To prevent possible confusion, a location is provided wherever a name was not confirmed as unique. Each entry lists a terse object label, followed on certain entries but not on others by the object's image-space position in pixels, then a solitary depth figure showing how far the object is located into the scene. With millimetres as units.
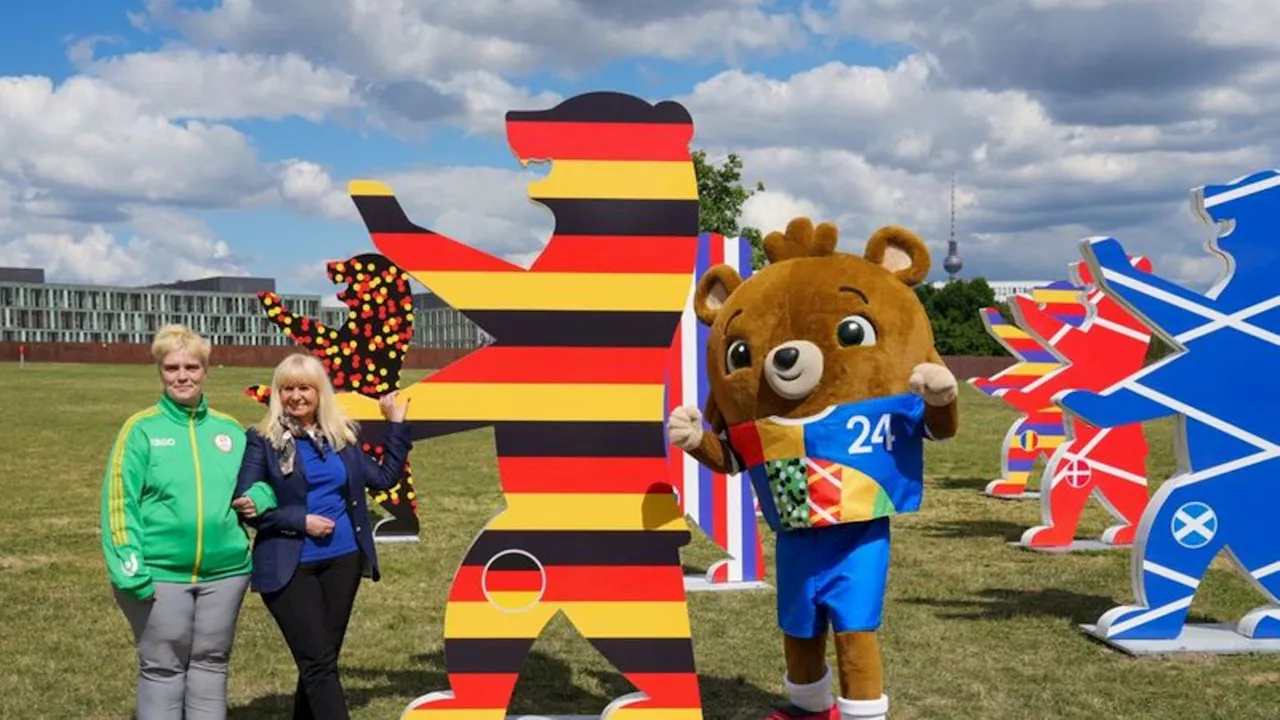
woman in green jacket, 3941
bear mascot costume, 4426
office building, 97438
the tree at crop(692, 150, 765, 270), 28484
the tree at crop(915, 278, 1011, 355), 65375
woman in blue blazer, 4207
